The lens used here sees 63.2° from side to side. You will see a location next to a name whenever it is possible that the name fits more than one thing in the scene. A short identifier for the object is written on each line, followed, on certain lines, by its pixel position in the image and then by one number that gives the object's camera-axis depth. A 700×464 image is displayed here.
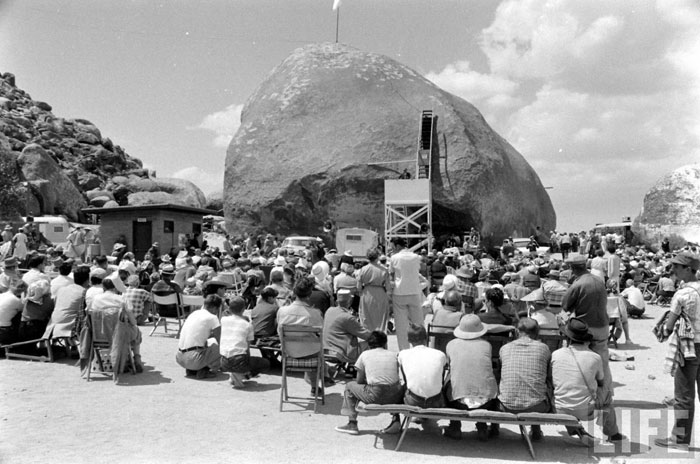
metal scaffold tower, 27.52
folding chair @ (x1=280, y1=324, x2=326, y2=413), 6.27
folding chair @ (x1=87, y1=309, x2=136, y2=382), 7.29
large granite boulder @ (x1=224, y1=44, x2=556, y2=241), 29.62
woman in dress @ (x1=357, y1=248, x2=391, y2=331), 8.23
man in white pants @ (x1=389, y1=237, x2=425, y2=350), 8.41
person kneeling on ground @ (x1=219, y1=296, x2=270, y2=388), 7.01
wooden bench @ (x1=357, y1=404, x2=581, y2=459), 5.04
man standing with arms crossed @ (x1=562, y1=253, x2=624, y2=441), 6.41
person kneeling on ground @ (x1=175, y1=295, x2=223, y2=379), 7.45
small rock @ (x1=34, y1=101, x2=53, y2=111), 77.38
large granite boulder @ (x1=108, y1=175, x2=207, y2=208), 47.06
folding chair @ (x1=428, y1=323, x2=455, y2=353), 6.41
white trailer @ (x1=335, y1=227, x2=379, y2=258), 23.33
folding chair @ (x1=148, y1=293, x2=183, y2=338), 9.99
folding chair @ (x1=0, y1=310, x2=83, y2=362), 7.99
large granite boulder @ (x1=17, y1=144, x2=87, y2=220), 42.19
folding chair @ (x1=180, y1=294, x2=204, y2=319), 9.91
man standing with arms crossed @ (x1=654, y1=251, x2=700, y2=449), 5.25
